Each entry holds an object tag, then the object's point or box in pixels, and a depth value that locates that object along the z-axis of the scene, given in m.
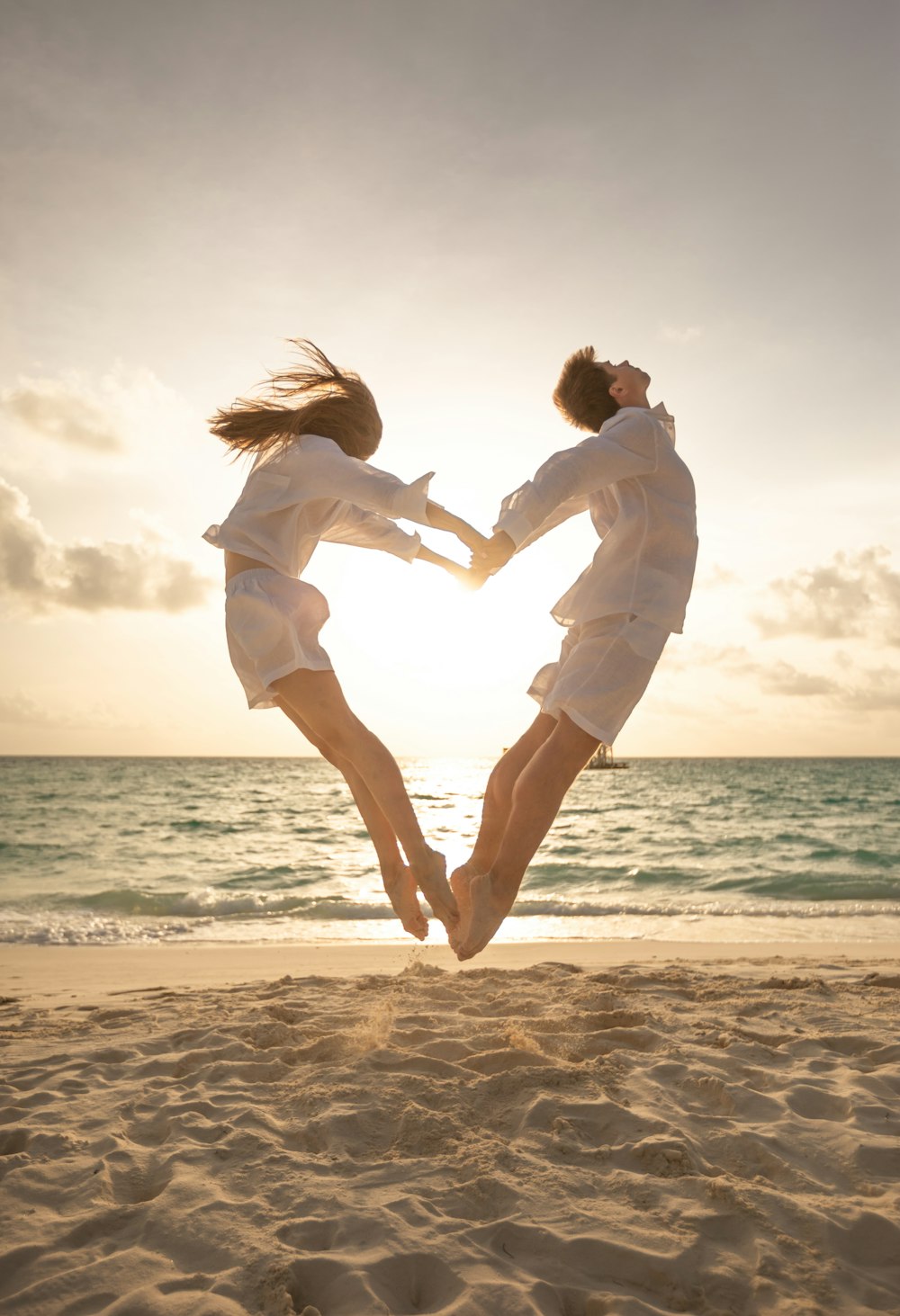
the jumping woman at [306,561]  3.43
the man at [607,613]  3.32
